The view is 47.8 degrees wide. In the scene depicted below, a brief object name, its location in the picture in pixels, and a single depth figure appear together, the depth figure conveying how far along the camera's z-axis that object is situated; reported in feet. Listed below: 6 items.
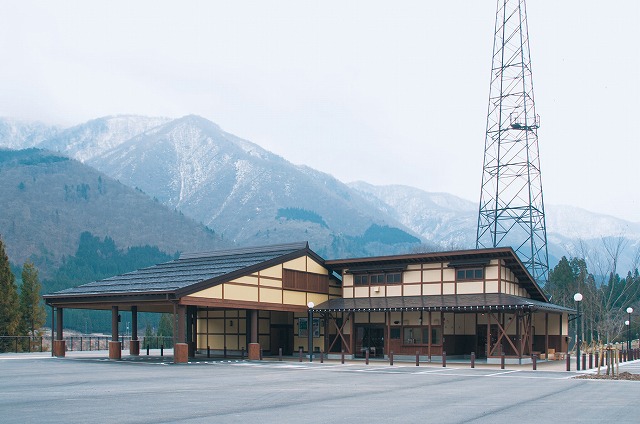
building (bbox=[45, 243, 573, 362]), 117.50
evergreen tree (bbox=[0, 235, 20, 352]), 160.15
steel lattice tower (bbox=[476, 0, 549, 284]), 180.65
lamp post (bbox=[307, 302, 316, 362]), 121.41
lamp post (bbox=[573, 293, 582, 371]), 92.53
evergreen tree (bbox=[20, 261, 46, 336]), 172.96
